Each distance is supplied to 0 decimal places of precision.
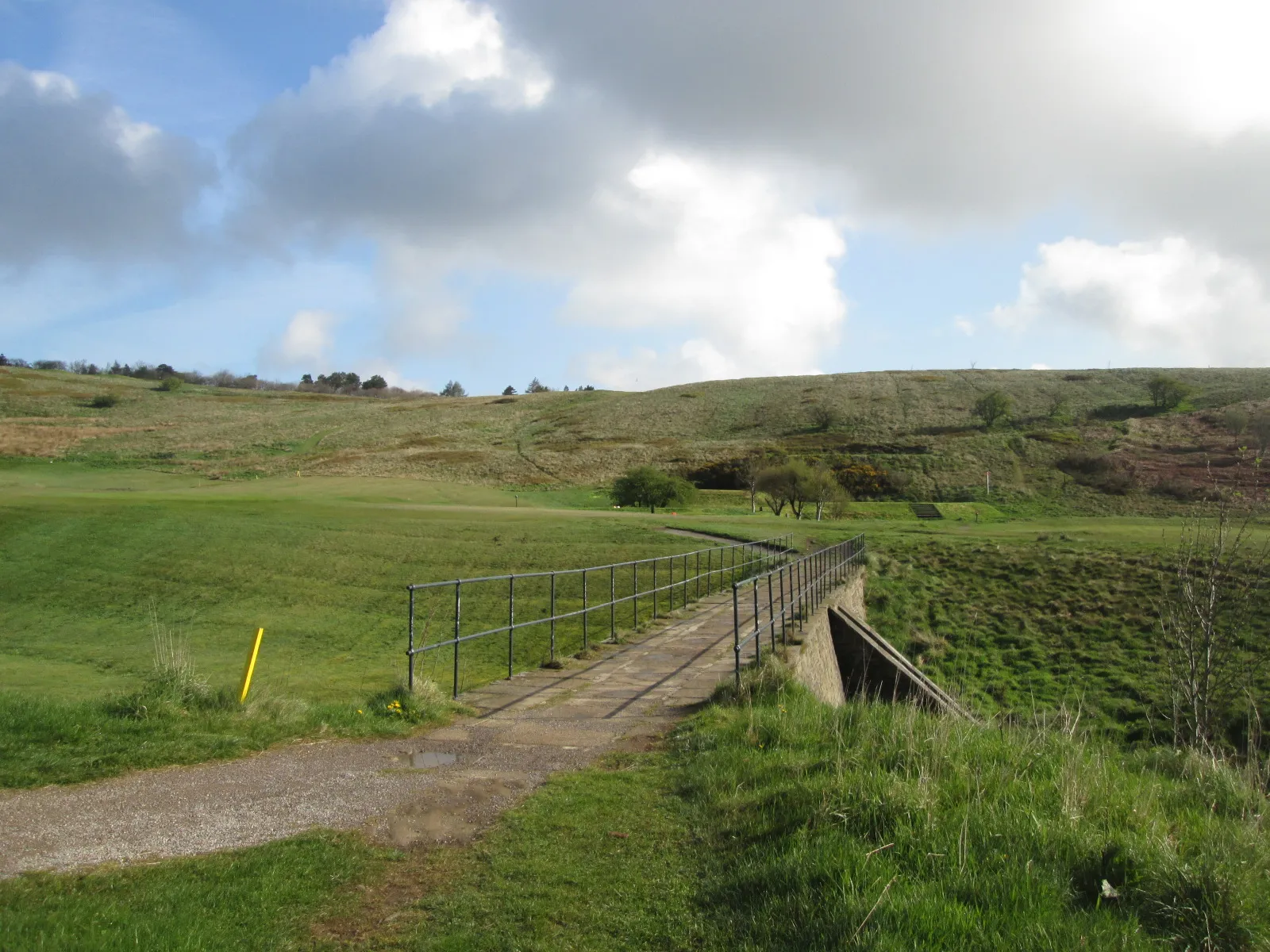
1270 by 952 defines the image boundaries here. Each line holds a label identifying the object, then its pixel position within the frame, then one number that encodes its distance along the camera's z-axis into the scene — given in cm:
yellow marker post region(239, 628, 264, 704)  806
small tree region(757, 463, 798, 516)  5116
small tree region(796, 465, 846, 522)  5025
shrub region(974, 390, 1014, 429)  7850
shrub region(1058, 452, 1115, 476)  5991
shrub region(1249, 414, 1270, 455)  5958
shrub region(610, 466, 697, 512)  5222
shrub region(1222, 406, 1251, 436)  6412
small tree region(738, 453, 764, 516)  5354
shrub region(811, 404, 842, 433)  8244
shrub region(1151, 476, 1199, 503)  5138
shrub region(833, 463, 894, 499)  5922
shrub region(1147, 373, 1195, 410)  7794
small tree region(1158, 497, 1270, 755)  1095
